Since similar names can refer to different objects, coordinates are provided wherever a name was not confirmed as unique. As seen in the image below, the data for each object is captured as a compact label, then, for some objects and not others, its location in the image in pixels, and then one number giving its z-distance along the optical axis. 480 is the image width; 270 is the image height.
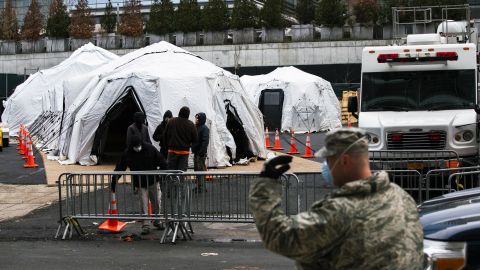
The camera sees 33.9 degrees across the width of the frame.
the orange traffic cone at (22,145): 28.02
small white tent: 38.81
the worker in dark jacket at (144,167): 11.73
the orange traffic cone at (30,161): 22.89
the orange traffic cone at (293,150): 26.79
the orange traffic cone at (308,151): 25.29
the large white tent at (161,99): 21.55
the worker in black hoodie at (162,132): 15.70
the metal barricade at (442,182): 11.99
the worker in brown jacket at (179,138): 14.69
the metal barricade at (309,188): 12.32
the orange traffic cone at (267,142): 29.71
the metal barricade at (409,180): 12.74
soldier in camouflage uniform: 3.47
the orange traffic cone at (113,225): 12.06
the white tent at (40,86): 34.59
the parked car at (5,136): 31.22
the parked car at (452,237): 5.02
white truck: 15.03
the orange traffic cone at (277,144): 28.89
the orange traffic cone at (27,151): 24.82
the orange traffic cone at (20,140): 28.73
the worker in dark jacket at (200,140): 16.05
